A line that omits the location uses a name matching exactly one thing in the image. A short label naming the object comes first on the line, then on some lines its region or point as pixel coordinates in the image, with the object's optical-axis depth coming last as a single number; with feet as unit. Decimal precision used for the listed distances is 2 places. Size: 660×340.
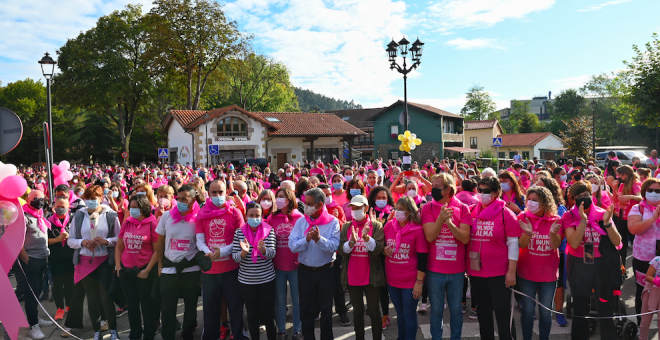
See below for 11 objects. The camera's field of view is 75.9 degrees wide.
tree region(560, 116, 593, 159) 104.37
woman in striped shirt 14.79
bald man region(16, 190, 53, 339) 16.94
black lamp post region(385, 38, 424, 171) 46.68
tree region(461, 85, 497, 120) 235.20
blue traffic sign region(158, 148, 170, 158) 76.78
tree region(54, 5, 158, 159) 121.60
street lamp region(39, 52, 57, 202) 36.13
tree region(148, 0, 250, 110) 115.65
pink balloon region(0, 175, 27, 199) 11.36
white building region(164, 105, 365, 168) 104.06
